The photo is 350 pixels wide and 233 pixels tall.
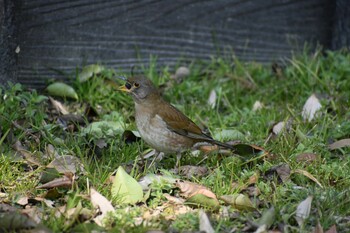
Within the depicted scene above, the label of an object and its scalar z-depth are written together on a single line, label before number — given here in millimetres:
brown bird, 11836
